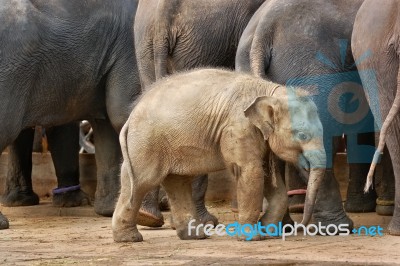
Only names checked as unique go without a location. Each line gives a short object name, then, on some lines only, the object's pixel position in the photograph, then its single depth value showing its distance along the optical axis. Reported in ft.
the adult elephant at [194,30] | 50.62
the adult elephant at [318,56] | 46.76
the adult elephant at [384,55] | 44.11
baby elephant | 43.06
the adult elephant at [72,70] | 53.40
